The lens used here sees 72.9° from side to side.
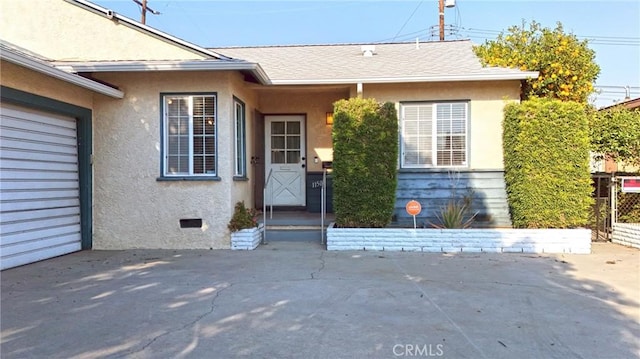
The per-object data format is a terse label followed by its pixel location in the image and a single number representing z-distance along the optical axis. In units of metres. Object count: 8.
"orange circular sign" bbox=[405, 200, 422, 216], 7.85
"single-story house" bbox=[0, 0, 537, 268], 6.89
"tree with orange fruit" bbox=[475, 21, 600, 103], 10.01
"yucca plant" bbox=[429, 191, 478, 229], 8.01
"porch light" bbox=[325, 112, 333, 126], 10.70
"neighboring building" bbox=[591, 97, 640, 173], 9.11
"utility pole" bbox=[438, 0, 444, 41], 21.10
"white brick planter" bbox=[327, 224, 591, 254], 7.59
